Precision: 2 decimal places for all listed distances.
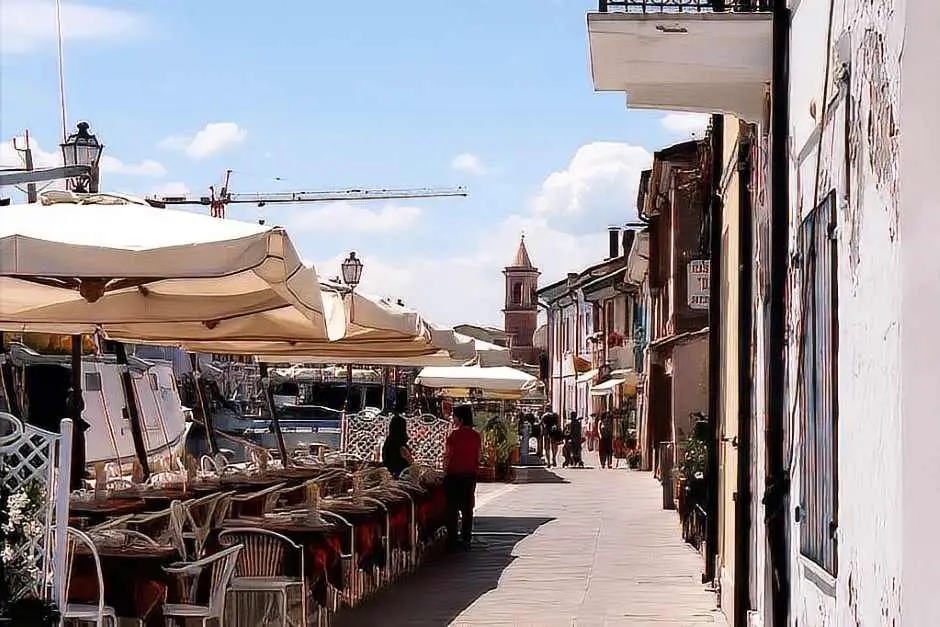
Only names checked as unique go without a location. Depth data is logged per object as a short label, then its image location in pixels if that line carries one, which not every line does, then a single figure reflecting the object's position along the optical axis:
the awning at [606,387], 52.81
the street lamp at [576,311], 77.38
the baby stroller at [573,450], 46.16
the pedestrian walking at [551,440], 48.09
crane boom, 134.60
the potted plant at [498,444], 34.22
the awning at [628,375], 51.11
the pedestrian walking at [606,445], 46.75
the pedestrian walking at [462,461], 17.91
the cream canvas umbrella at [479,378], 31.86
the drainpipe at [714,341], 14.71
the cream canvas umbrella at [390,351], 17.38
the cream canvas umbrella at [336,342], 13.84
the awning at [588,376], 65.19
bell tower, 128.12
